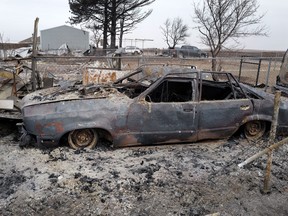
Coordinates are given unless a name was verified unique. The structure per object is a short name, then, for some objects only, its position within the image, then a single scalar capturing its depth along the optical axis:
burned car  3.84
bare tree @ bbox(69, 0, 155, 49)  24.38
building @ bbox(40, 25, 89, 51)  35.06
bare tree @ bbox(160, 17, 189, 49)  40.54
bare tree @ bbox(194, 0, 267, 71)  12.15
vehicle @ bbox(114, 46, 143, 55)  28.00
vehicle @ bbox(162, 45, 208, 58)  25.42
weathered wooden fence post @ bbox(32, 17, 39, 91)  5.99
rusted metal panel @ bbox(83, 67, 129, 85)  6.48
